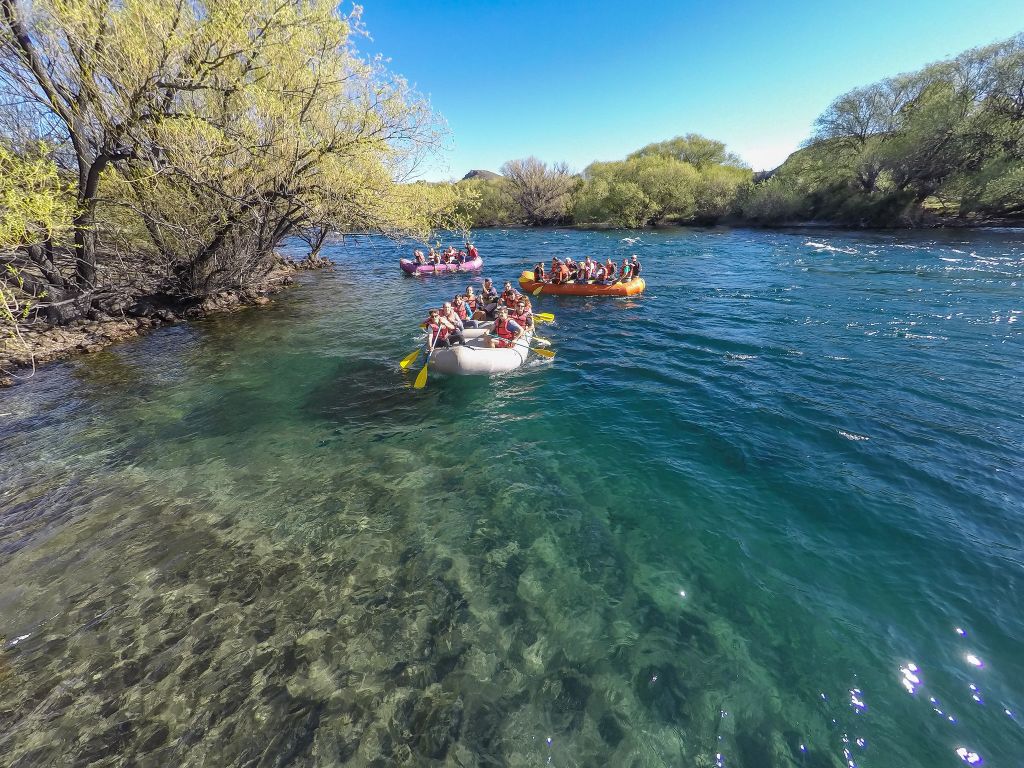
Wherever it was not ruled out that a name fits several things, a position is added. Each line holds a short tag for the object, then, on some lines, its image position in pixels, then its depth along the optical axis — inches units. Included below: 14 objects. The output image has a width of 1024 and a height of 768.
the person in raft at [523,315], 487.8
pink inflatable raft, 963.3
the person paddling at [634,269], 725.3
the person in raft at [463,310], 481.4
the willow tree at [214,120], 343.0
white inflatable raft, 399.5
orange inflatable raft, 711.7
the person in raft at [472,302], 541.5
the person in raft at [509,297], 557.9
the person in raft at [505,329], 443.5
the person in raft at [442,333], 424.8
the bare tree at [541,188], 2333.9
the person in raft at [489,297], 561.3
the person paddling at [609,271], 730.2
